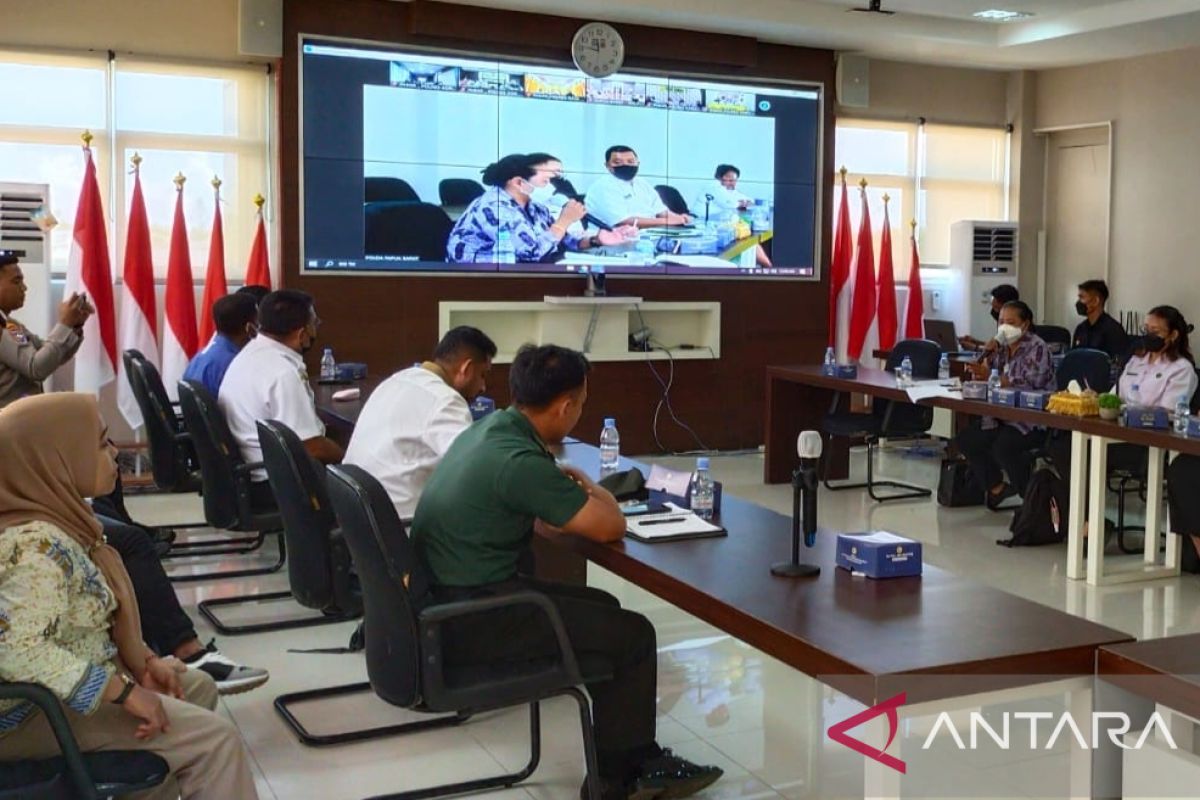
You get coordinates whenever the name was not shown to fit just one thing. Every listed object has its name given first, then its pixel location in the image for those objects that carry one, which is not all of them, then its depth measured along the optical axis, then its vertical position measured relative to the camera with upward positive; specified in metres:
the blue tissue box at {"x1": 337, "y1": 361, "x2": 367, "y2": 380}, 6.66 -0.43
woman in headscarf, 2.09 -0.58
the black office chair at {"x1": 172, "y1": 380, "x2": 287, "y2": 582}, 4.36 -0.65
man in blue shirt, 5.22 -0.21
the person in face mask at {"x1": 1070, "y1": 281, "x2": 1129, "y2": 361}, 7.75 -0.18
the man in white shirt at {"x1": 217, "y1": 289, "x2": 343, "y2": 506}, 4.46 -0.35
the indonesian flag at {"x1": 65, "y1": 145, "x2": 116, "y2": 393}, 6.91 +0.03
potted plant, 5.10 -0.44
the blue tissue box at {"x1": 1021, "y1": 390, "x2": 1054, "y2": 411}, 5.56 -0.46
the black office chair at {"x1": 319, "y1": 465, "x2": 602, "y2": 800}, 2.59 -0.72
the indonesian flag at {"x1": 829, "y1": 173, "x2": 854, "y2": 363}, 9.19 +0.11
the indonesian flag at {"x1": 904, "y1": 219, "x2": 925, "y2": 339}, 9.39 -0.09
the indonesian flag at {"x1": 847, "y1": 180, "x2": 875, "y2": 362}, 9.16 -0.03
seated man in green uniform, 2.71 -0.58
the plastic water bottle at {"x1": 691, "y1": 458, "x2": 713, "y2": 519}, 3.36 -0.53
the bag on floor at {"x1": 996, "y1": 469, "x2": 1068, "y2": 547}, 5.82 -1.00
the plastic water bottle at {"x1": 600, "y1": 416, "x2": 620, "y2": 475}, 3.97 -0.52
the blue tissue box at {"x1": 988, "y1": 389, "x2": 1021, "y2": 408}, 5.73 -0.46
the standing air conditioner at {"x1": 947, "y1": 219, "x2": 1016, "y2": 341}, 9.59 +0.24
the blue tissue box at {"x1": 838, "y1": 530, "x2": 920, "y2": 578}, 2.64 -0.56
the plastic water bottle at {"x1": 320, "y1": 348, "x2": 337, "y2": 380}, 6.57 -0.42
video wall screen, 7.43 +0.80
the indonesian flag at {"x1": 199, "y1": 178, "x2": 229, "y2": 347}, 7.29 +0.07
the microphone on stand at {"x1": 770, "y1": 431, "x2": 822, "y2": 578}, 2.61 -0.45
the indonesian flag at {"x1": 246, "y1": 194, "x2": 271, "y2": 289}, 7.39 +0.17
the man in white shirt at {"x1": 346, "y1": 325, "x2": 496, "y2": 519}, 3.58 -0.37
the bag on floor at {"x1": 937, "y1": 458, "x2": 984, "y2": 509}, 6.75 -1.03
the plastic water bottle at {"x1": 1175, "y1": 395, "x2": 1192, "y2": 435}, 4.81 -0.45
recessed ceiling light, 8.27 +1.91
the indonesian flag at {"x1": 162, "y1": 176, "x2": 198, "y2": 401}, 7.22 -0.10
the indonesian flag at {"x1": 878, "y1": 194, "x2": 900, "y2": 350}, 9.27 -0.02
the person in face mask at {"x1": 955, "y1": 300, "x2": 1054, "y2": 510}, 6.27 -0.67
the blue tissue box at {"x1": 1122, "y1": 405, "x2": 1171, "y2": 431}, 4.90 -0.47
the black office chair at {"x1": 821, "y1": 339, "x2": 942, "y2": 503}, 6.93 -0.71
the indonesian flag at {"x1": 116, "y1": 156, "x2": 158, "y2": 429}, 7.08 -0.05
